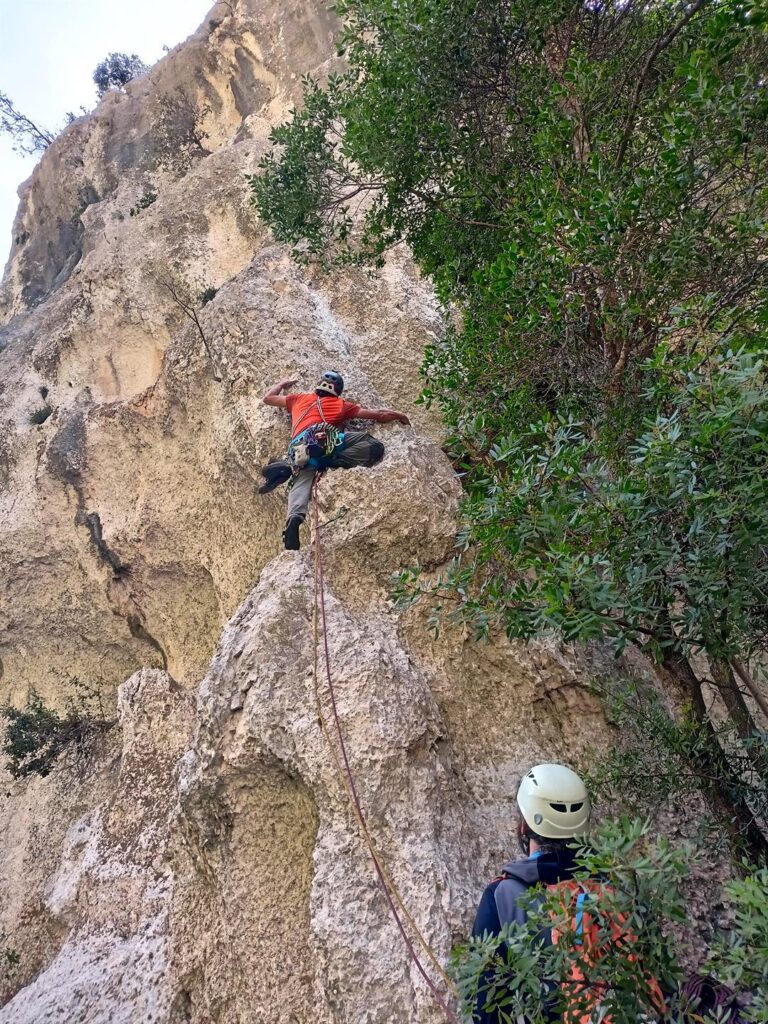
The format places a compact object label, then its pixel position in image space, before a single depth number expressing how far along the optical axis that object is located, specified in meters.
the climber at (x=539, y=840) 3.50
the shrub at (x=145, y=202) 17.70
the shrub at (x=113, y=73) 28.77
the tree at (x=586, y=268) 3.71
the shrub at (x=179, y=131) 19.34
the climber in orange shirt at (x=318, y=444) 7.98
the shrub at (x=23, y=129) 26.05
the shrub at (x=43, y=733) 11.41
